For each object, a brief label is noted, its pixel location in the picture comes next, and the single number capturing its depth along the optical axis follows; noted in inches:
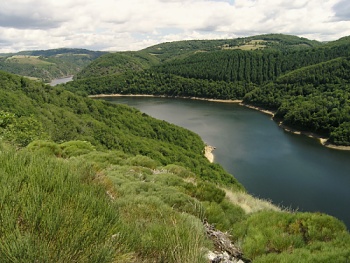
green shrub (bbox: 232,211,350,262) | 172.7
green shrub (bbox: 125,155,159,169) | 527.5
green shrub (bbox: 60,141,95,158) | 562.9
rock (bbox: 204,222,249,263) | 171.5
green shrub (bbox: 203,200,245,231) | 245.3
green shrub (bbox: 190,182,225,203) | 319.9
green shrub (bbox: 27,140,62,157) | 525.0
